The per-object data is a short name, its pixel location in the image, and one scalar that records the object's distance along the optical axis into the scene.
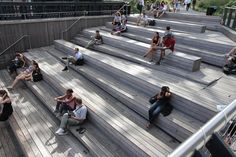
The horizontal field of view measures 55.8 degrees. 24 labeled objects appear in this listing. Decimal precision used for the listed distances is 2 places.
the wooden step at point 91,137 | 5.05
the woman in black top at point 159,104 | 5.40
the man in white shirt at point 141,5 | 15.67
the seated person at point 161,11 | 13.72
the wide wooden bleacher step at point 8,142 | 5.58
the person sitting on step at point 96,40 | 10.81
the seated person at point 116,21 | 12.39
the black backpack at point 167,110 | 5.42
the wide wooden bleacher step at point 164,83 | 5.20
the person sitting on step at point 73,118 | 5.84
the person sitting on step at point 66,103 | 6.18
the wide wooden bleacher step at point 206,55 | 7.71
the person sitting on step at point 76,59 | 8.99
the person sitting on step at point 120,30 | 11.51
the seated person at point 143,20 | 12.04
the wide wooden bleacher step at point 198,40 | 8.17
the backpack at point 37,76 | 8.64
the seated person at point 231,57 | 7.02
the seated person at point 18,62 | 9.98
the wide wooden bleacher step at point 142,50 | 7.20
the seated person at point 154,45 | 8.15
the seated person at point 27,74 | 8.65
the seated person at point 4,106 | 6.47
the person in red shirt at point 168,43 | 7.89
